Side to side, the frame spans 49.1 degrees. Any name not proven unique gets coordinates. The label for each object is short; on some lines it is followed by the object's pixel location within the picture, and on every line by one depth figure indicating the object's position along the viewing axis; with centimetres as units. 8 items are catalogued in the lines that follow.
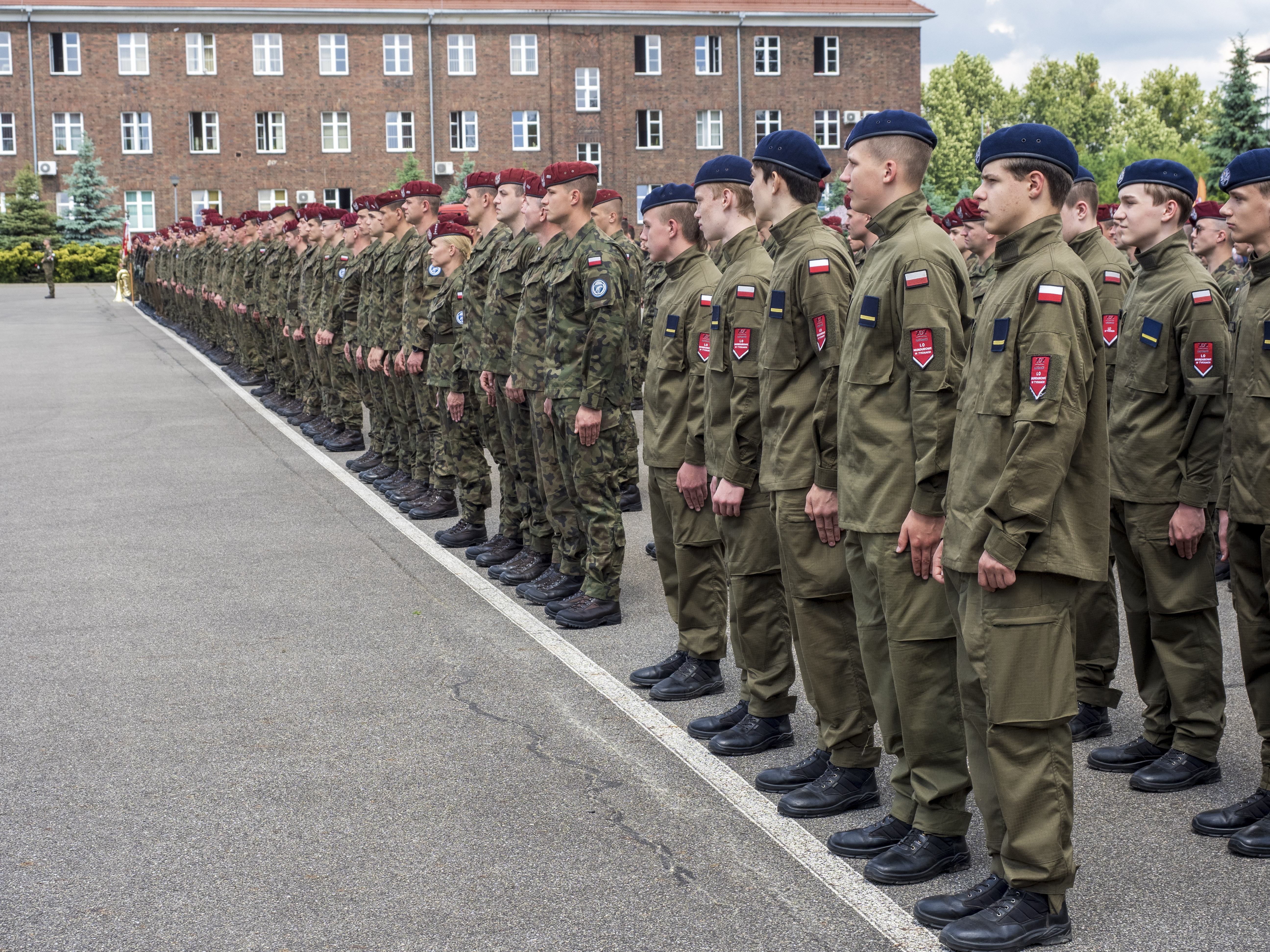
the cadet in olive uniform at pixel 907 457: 423
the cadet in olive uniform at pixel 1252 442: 494
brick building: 5931
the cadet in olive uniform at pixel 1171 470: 525
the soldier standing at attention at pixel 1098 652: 584
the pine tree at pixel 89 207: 5784
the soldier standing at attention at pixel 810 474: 488
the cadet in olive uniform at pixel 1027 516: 380
